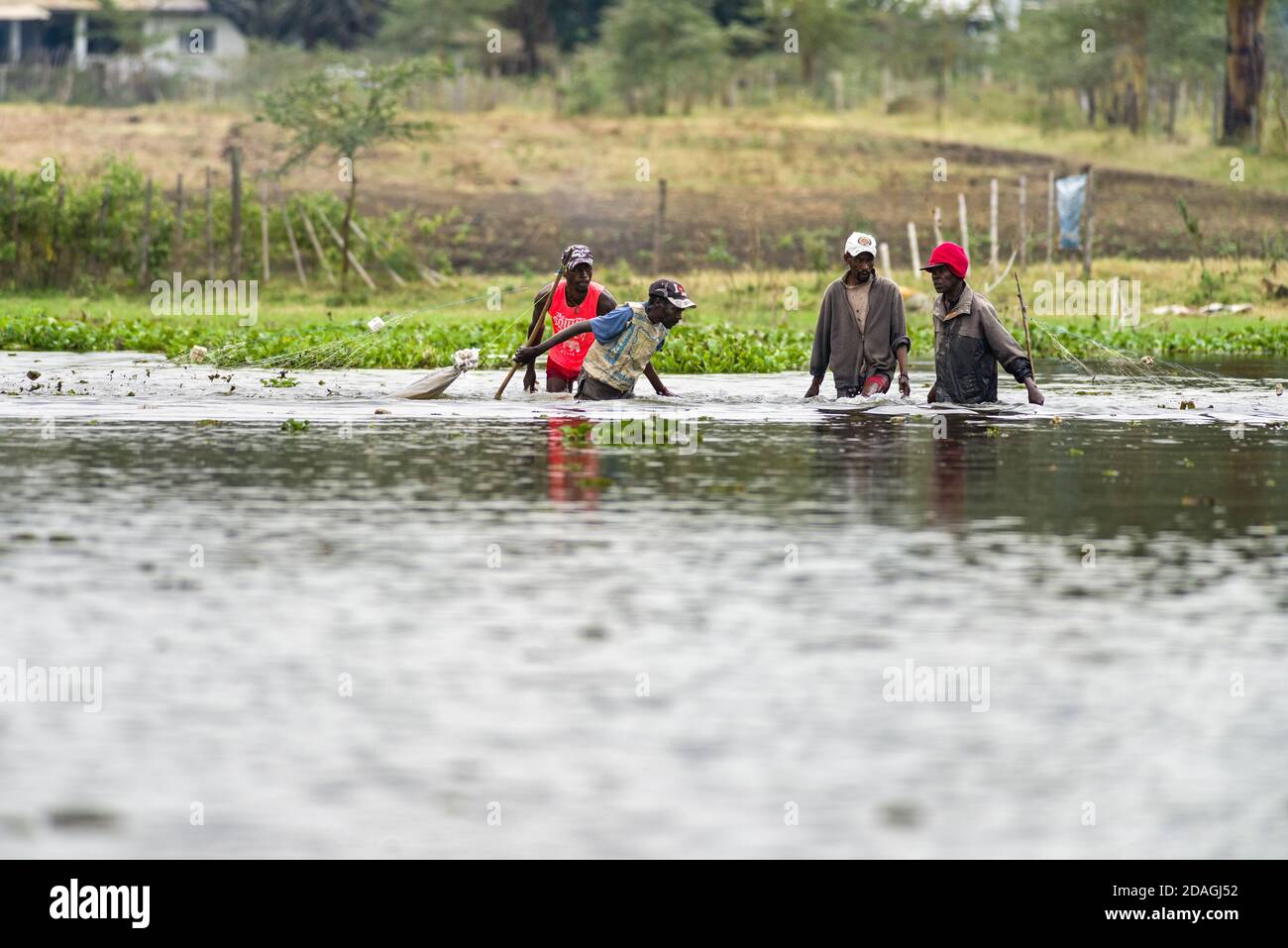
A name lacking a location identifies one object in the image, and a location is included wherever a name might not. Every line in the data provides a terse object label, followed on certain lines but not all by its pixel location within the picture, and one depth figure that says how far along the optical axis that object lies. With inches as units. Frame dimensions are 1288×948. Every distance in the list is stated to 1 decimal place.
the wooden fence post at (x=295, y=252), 1425.9
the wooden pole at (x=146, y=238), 1397.6
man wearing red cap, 652.1
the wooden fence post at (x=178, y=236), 1384.1
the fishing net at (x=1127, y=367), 902.4
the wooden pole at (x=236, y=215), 1360.7
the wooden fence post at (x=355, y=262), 1437.0
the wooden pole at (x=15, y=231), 1438.2
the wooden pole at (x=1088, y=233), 1348.4
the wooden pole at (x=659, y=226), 1421.3
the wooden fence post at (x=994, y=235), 1300.9
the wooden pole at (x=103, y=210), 1438.2
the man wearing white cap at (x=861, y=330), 686.5
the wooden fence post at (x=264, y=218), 1405.0
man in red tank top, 682.2
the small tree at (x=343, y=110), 1577.3
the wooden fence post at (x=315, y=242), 1447.6
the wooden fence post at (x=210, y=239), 1371.6
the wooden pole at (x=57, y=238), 1443.2
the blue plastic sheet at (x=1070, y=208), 1437.0
